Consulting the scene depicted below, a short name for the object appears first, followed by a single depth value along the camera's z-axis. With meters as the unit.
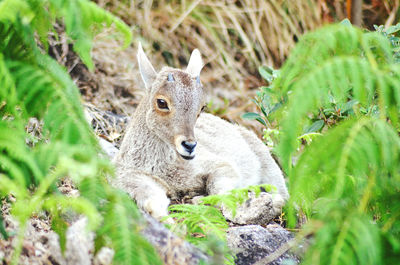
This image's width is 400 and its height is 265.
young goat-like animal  9.98
